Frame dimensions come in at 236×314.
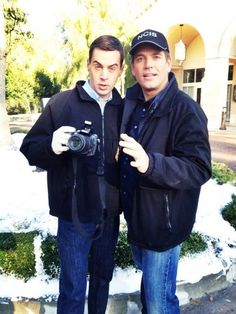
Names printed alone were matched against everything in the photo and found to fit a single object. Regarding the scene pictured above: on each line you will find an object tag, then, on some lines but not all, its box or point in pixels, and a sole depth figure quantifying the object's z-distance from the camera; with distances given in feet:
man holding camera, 6.72
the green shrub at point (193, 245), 10.32
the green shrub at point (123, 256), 9.68
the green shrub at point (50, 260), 9.50
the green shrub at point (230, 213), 13.01
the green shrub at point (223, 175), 17.28
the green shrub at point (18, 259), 9.35
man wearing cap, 5.61
